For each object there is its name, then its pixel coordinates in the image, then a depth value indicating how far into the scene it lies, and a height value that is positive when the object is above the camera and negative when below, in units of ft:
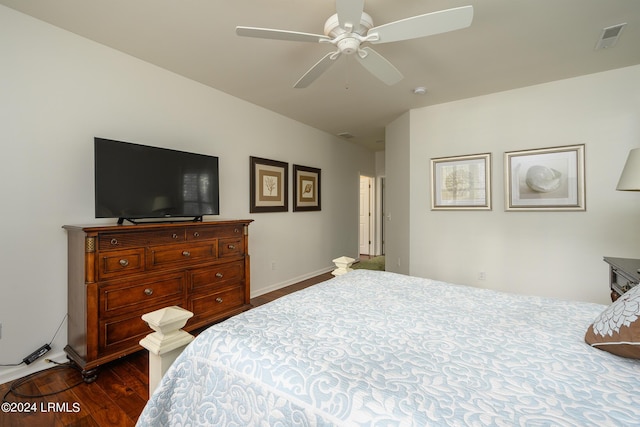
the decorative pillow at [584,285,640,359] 2.93 -1.29
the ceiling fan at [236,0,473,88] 4.84 +3.47
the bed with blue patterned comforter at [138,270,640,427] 2.37 -1.63
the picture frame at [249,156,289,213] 12.35 +1.31
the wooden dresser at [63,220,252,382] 6.36 -1.74
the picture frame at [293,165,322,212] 14.65 +1.37
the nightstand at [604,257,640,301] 5.91 -1.36
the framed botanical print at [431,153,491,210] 11.46 +1.31
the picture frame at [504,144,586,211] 9.88 +1.25
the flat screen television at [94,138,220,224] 7.03 +0.90
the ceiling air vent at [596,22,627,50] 7.04 +4.63
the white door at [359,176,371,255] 22.88 -0.13
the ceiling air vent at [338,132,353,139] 16.84 +4.82
